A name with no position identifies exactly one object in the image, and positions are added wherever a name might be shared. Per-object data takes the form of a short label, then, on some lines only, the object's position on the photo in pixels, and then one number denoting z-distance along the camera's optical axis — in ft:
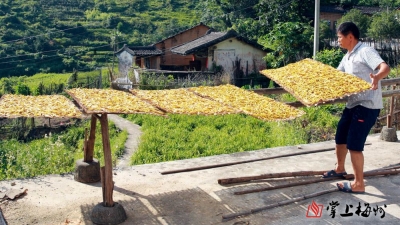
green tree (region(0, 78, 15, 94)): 87.25
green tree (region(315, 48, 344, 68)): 56.34
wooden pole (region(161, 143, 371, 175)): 18.52
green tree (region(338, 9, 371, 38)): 80.38
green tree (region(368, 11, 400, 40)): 72.08
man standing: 14.62
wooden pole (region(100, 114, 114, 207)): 13.55
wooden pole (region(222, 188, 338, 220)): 14.16
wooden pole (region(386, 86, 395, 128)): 22.84
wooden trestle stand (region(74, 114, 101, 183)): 17.12
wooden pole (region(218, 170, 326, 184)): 17.20
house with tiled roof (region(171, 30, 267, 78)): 71.56
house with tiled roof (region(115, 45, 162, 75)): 84.48
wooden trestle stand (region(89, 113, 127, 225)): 13.58
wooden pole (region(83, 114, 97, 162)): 16.35
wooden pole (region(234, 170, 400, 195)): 16.31
